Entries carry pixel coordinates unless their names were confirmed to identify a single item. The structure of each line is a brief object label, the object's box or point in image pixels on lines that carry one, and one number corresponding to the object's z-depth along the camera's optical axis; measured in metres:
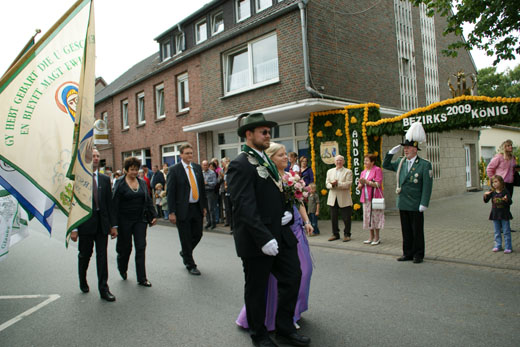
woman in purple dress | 3.62
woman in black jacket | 5.45
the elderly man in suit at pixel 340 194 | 8.27
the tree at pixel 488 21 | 7.83
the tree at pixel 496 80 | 45.03
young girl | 6.40
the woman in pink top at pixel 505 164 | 8.14
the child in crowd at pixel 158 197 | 13.58
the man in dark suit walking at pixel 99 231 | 4.93
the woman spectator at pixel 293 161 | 9.66
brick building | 11.71
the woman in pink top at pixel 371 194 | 7.68
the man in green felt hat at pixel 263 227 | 3.20
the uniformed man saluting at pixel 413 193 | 6.15
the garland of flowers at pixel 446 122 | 7.73
